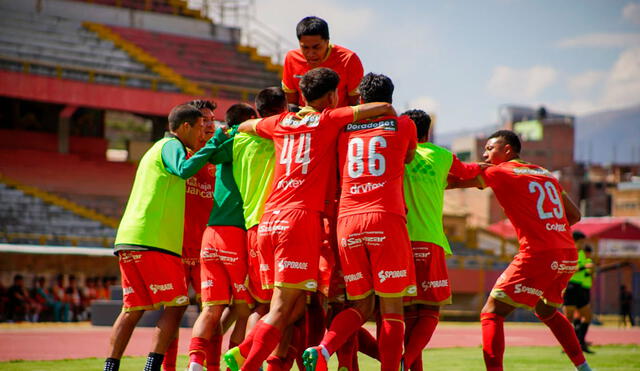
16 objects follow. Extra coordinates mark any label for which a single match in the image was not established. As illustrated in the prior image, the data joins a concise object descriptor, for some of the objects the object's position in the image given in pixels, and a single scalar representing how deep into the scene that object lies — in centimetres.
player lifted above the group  1614
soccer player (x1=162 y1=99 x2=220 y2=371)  1709
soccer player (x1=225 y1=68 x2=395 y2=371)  1420
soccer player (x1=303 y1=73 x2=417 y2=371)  1415
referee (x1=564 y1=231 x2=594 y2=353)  2970
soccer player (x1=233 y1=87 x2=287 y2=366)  1530
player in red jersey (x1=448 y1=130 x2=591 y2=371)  1648
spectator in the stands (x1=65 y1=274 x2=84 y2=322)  4815
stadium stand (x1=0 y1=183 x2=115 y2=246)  5516
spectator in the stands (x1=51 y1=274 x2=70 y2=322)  4750
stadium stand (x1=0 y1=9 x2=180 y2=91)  6744
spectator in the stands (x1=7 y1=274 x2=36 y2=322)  4516
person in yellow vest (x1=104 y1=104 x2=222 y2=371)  1541
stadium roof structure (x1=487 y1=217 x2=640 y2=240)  7894
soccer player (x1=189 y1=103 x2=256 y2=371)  1545
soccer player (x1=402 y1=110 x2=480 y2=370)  1571
